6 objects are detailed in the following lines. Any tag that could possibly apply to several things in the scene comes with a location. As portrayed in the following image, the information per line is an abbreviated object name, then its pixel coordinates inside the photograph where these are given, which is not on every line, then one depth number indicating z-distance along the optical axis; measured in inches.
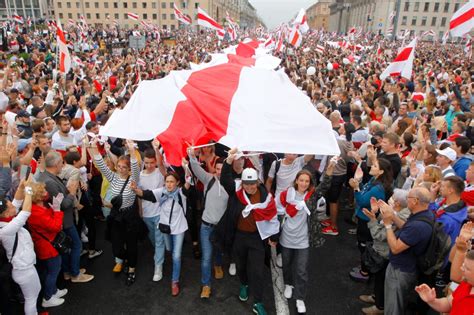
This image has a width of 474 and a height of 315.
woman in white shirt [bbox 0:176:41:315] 133.0
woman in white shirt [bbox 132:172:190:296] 171.9
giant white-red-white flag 154.8
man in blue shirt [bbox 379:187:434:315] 126.7
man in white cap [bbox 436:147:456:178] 189.0
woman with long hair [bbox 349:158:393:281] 170.9
